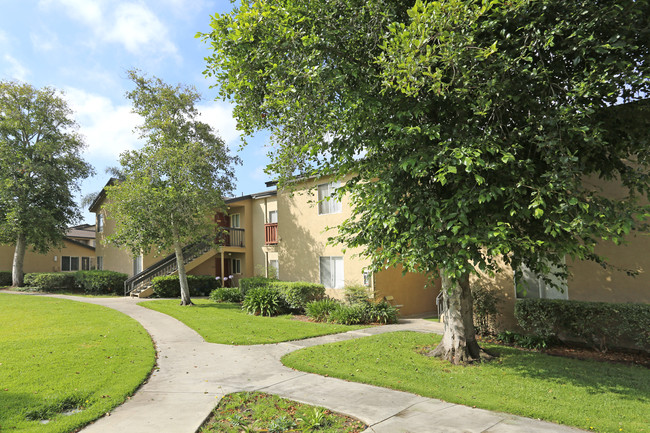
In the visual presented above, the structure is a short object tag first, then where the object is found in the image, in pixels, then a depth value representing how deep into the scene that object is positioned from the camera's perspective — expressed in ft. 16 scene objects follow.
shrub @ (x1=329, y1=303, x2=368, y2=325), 43.29
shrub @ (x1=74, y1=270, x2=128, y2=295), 77.00
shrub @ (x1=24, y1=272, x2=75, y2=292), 81.91
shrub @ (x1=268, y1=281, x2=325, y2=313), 50.37
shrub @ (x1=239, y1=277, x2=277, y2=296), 58.23
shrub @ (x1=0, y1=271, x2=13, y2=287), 96.68
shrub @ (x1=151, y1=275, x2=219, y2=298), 70.85
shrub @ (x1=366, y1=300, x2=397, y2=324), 43.80
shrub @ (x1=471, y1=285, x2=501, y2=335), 35.22
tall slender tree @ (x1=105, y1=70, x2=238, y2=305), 56.03
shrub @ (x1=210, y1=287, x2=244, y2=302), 64.13
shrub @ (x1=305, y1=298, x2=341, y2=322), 45.65
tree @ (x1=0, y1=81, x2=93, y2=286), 82.89
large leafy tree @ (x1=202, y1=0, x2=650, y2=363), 18.88
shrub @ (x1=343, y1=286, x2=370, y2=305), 45.88
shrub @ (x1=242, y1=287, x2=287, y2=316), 50.42
